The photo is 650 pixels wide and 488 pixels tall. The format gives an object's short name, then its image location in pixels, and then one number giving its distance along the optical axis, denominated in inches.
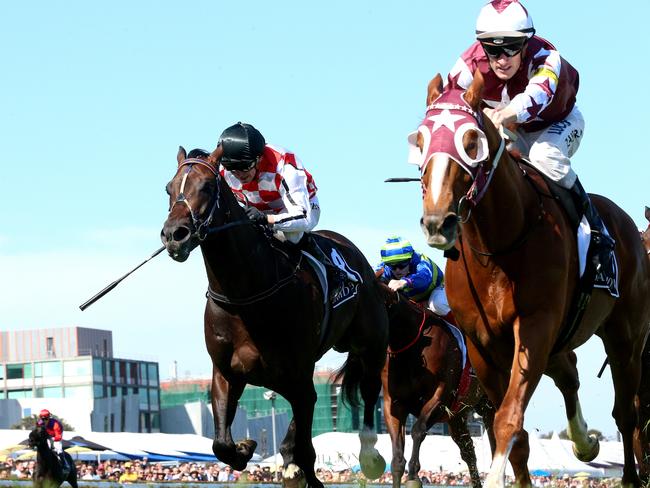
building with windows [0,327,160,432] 4013.3
